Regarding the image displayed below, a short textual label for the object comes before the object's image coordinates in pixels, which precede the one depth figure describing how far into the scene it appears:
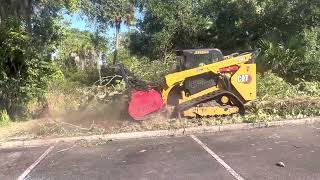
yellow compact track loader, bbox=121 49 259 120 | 12.60
